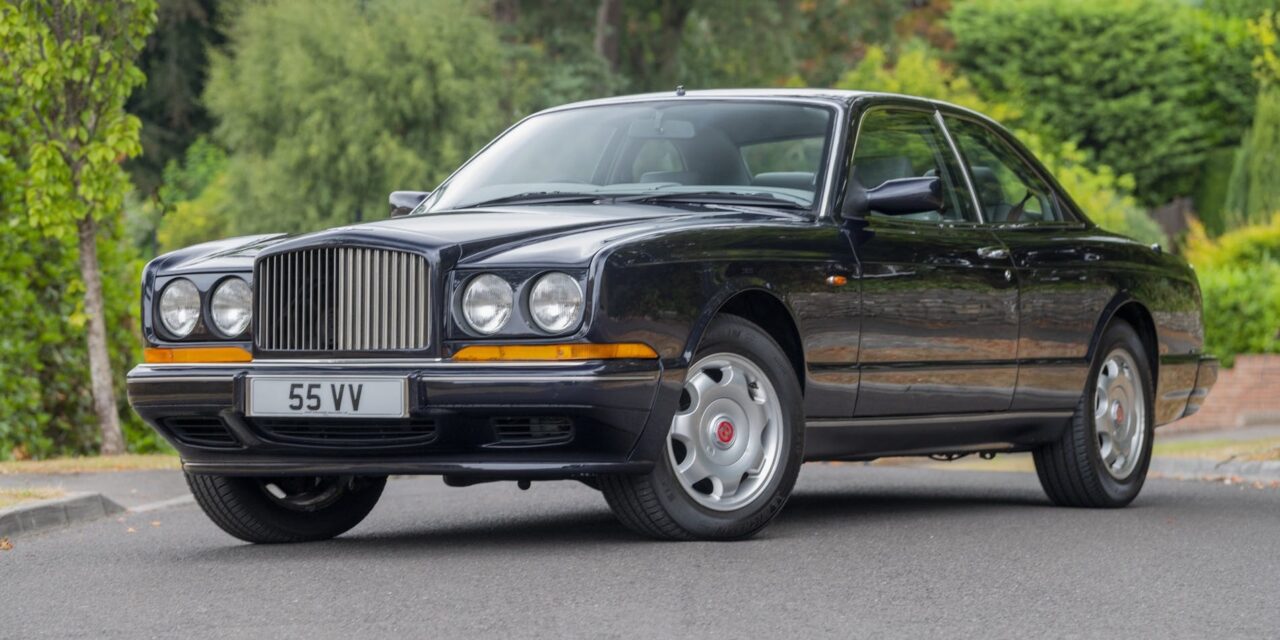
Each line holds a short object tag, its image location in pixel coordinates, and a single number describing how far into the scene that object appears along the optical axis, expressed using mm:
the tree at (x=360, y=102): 39406
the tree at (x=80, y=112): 13992
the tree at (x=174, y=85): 43812
